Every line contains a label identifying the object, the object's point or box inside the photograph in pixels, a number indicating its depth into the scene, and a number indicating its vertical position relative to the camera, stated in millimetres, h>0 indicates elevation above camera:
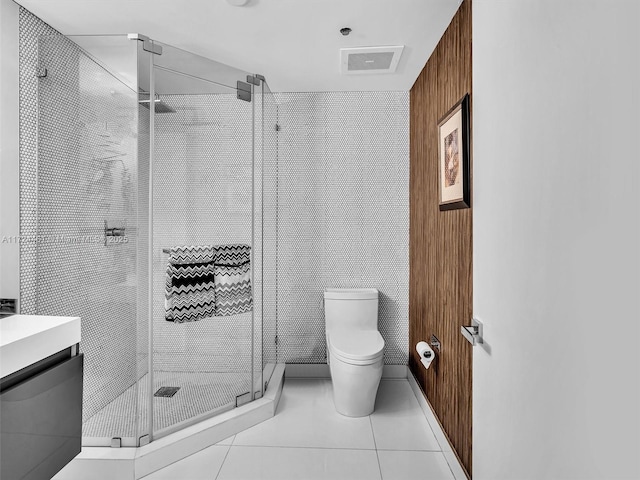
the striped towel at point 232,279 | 2309 -235
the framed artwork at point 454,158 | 1746 +414
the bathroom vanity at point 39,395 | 1159 -503
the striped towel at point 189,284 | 2129 -244
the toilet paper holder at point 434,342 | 2252 -599
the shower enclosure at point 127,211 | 1950 +159
